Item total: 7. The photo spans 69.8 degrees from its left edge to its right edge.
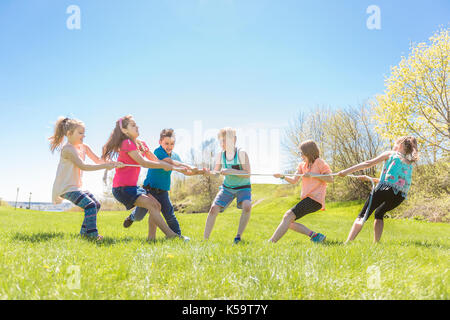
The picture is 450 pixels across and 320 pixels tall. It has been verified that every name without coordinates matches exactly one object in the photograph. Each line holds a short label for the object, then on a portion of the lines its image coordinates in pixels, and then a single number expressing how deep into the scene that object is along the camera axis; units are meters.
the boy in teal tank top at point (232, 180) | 5.99
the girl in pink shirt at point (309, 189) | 5.69
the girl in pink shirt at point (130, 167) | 5.67
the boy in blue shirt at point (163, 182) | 6.14
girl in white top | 5.53
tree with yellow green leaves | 17.81
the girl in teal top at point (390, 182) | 5.83
